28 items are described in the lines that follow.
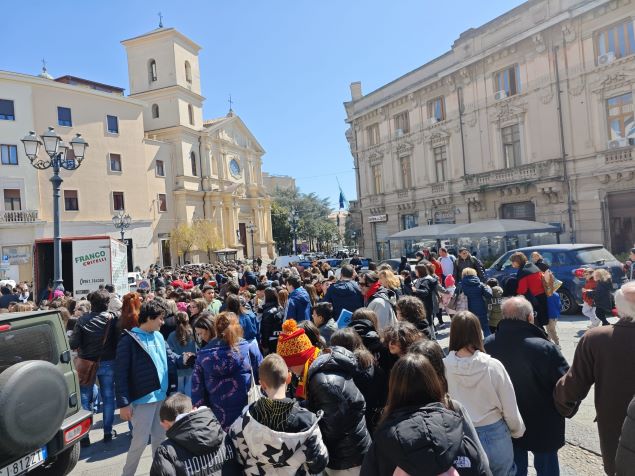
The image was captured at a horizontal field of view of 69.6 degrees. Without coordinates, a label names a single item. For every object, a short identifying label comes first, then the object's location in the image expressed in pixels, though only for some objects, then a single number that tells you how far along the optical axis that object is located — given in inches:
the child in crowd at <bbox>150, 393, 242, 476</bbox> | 114.3
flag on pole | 1840.9
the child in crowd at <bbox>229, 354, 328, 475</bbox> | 112.6
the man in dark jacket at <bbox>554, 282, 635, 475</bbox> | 117.5
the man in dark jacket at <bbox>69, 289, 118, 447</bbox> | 236.8
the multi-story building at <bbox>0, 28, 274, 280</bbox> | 1274.6
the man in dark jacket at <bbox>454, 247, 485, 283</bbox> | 428.8
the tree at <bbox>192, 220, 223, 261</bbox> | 1695.4
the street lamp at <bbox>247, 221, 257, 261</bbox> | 1877.5
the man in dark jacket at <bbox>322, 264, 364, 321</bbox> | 287.9
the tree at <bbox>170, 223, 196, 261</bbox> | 1659.7
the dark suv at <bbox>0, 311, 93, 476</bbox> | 137.8
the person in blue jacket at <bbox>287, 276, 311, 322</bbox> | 284.4
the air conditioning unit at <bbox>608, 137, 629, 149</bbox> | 799.1
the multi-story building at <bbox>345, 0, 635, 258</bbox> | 808.9
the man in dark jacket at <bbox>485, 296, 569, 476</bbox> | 138.9
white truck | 636.1
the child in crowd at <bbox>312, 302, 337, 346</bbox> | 214.5
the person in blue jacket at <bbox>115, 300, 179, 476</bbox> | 178.4
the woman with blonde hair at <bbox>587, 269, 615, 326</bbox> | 339.0
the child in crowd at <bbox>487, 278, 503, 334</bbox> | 303.1
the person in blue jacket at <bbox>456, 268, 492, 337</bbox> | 305.4
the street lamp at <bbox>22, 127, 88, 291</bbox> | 465.1
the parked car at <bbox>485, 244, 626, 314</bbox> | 437.5
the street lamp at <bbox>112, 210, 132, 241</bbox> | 1085.3
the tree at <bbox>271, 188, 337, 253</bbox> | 2615.7
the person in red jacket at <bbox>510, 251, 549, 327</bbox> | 300.2
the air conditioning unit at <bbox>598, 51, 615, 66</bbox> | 798.7
